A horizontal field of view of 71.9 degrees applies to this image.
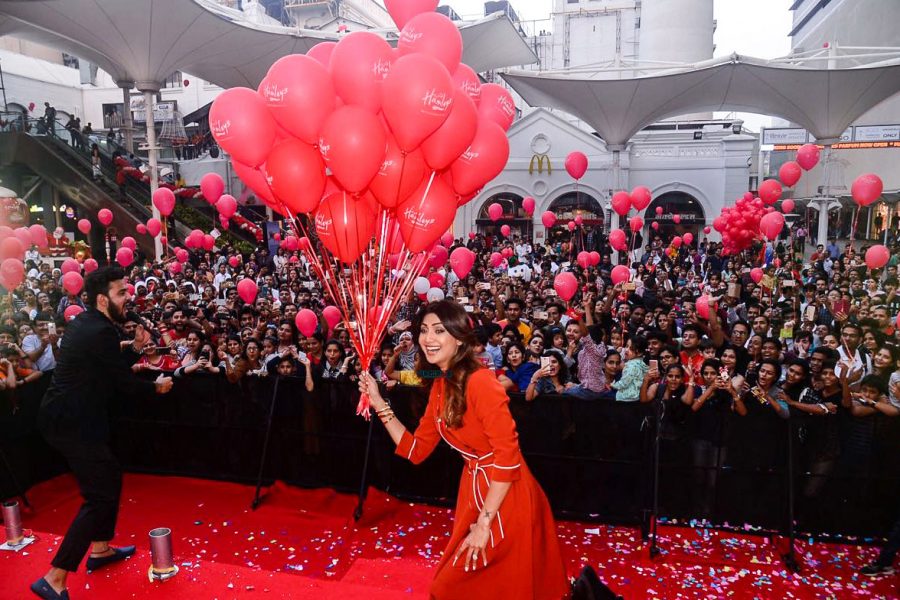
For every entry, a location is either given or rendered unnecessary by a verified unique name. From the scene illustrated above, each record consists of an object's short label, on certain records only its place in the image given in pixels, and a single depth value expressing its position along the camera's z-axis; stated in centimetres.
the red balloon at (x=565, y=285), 860
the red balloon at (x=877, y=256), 989
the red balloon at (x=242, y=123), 421
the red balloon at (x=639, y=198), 1264
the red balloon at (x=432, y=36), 430
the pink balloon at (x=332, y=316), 809
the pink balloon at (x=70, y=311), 872
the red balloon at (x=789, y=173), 1191
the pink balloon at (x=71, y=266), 1049
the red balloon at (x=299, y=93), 395
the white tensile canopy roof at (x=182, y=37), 1608
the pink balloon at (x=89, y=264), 1185
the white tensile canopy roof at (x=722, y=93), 1775
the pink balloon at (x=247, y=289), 959
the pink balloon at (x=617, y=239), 1232
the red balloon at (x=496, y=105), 492
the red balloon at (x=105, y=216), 1509
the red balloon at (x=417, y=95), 375
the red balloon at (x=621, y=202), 1257
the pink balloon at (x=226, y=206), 1285
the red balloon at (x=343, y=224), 461
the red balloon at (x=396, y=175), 431
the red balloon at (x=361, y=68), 405
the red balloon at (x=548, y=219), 1438
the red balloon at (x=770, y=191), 1298
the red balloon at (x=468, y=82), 475
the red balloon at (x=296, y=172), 432
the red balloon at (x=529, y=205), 1579
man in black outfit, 338
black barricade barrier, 454
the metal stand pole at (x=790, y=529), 426
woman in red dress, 251
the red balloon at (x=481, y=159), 462
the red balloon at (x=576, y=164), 1273
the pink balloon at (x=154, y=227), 1416
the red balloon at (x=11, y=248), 941
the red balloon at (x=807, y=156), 1230
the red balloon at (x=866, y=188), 1087
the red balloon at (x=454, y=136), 412
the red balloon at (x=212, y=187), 1083
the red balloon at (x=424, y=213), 456
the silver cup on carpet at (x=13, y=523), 379
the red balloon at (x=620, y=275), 984
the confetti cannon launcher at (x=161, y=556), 344
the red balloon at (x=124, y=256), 1200
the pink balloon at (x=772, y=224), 1118
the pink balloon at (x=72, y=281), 903
